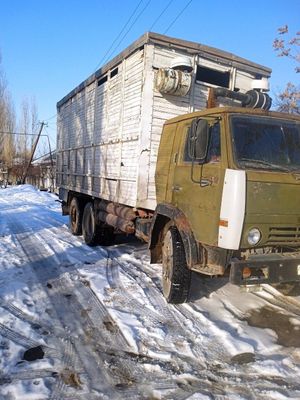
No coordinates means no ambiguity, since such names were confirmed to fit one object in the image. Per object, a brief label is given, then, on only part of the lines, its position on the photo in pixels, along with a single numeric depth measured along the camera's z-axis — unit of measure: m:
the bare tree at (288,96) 13.50
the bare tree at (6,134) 39.47
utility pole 41.75
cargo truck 4.16
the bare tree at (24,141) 47.19
